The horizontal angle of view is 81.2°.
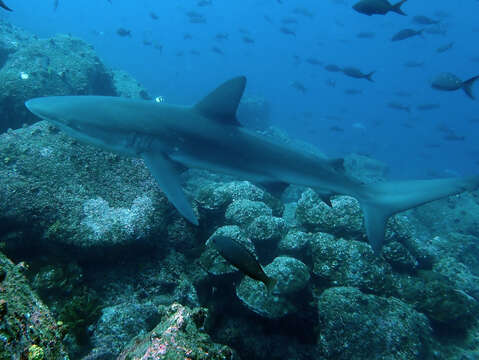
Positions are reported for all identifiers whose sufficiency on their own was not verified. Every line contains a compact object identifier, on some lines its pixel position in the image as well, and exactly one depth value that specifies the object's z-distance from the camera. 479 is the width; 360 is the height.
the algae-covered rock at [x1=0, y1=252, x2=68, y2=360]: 1.25
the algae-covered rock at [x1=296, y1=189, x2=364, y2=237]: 5.34
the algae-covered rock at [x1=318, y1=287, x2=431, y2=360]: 3.41
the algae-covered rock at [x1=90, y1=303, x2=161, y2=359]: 2.94
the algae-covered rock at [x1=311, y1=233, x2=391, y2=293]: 4.20
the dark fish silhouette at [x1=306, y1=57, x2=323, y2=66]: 22.80
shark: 3.84
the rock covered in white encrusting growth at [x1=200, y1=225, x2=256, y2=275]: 3.57
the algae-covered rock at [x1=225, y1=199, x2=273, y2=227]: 5.04
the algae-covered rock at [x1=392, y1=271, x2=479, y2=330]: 4.58
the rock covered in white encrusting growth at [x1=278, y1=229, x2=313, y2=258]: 4.72
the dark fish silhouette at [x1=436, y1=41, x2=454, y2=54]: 16.84
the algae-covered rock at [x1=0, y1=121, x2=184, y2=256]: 3.61
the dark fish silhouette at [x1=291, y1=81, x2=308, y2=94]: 21.73
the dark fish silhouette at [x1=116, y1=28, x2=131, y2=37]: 15.45
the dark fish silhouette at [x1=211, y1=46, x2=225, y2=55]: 25.73
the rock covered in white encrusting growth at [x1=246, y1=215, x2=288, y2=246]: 4.75
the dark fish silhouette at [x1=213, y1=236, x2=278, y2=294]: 2.33
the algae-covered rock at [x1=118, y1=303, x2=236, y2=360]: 1.86
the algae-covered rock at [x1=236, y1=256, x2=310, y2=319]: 3.21
